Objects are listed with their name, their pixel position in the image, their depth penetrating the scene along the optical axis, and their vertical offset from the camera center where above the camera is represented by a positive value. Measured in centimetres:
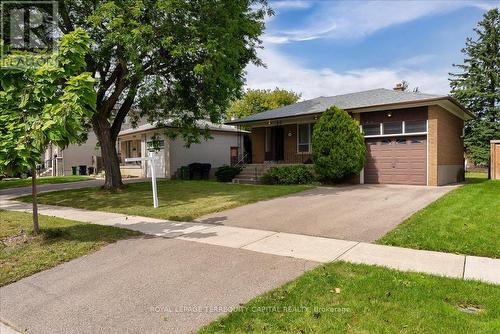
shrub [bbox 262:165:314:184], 1642 -76
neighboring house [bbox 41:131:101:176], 3178 +40
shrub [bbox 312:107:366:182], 1496 +51
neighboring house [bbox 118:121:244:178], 2328 +74
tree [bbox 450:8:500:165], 3453 +740
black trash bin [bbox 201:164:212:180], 2318 -73
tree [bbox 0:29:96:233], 573 +100
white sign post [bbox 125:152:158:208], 1055 -38
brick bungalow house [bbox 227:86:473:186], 1479 +114
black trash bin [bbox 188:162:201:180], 2281 -71
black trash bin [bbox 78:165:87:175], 3081 -63
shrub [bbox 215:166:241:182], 1975 -75
